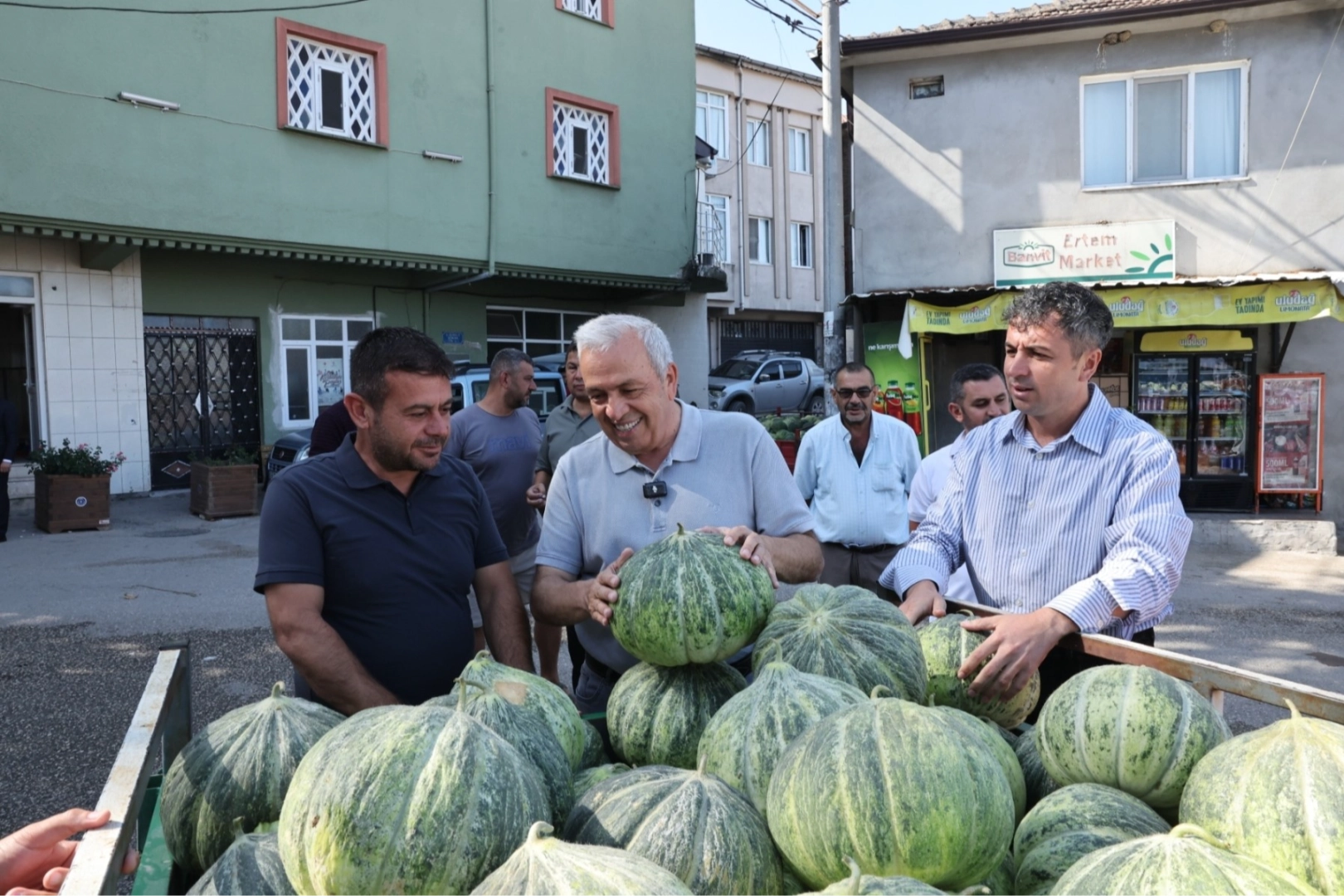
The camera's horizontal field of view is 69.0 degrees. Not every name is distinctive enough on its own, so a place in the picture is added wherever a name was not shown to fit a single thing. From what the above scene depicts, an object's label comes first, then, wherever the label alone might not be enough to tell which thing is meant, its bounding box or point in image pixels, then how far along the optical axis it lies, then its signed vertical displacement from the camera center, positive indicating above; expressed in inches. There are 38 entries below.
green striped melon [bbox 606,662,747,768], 83.6 -28.4
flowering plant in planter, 482.3 -34.3
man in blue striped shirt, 105.7 -14.8
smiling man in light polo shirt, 111.1 -12.2
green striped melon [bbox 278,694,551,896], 54.7 -24.2
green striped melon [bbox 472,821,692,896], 47.0 -23.9
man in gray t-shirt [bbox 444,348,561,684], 245.4 -15.7
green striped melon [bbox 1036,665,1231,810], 74.9 -27.4
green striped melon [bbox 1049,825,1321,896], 47.3 -24.3
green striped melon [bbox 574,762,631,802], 77.4 -31.4
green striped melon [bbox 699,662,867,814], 69.7 -24.5
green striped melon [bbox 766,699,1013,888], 57.3 -24.9
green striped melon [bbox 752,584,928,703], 85.2 -23.0
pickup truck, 943.7 +2.5
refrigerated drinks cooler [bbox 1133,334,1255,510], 508.7 -17.6
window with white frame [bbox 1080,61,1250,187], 508.4 +134.8
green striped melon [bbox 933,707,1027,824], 74.2 -28.9
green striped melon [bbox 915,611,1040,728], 96.1 -29.8
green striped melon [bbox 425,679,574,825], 70.6 -25.5
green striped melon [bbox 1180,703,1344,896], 56.5 -25.9
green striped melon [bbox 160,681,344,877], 71.9 -28.9
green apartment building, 518.0 +120.3
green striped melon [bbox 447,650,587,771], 79.8 -25.9
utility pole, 504.1 +106.3
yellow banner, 463.5 +37.2
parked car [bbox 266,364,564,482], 539.2 -4.6
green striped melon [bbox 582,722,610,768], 88.0 -32.9
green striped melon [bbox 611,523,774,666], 85.5 -19.2
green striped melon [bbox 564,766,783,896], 58.7 -27.8
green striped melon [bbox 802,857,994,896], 48.8 -26.1
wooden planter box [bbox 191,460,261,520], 524.1 -53.7
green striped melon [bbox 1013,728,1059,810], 84.0 -33.9
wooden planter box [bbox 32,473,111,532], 474.6 -53.1
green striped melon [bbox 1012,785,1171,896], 63.2 -30.2
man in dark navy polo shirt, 112.7 -18.6
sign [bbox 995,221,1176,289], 512.1 +68.8
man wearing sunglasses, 233.1 -23.5
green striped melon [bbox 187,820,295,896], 61.4 -30.7
